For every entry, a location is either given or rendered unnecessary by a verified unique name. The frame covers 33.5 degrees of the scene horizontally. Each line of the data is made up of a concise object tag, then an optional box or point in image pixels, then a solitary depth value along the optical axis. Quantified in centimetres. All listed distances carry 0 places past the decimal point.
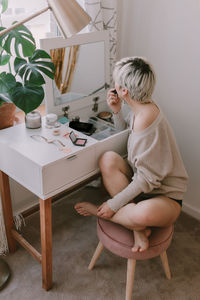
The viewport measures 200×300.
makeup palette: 147
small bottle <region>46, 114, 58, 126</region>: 157
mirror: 162
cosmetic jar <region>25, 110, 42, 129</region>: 156
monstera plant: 140
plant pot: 155
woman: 142
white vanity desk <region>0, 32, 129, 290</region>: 136
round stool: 145
